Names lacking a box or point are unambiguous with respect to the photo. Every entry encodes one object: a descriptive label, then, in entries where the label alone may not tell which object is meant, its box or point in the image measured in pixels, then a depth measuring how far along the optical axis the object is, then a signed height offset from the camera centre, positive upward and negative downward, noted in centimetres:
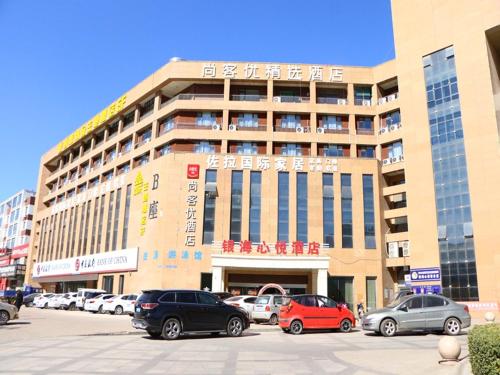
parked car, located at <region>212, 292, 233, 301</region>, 2771 -23
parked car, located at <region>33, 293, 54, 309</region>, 4112 -106
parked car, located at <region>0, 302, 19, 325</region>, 2069 -106
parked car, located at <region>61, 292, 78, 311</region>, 3716 -99
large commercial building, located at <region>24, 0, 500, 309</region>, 3631 +994
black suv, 1544 -79
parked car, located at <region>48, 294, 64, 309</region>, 3875 -98
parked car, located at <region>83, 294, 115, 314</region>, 3303 -95
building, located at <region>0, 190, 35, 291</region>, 7931 +991
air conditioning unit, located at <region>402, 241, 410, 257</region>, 3941 +365
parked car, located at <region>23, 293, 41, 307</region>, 4769 -114
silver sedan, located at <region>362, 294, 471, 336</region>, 1745 -86
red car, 1891 -91
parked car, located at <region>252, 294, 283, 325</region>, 2334 -85
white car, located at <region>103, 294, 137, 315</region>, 3136 -94
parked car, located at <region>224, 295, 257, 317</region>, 2411 -54
